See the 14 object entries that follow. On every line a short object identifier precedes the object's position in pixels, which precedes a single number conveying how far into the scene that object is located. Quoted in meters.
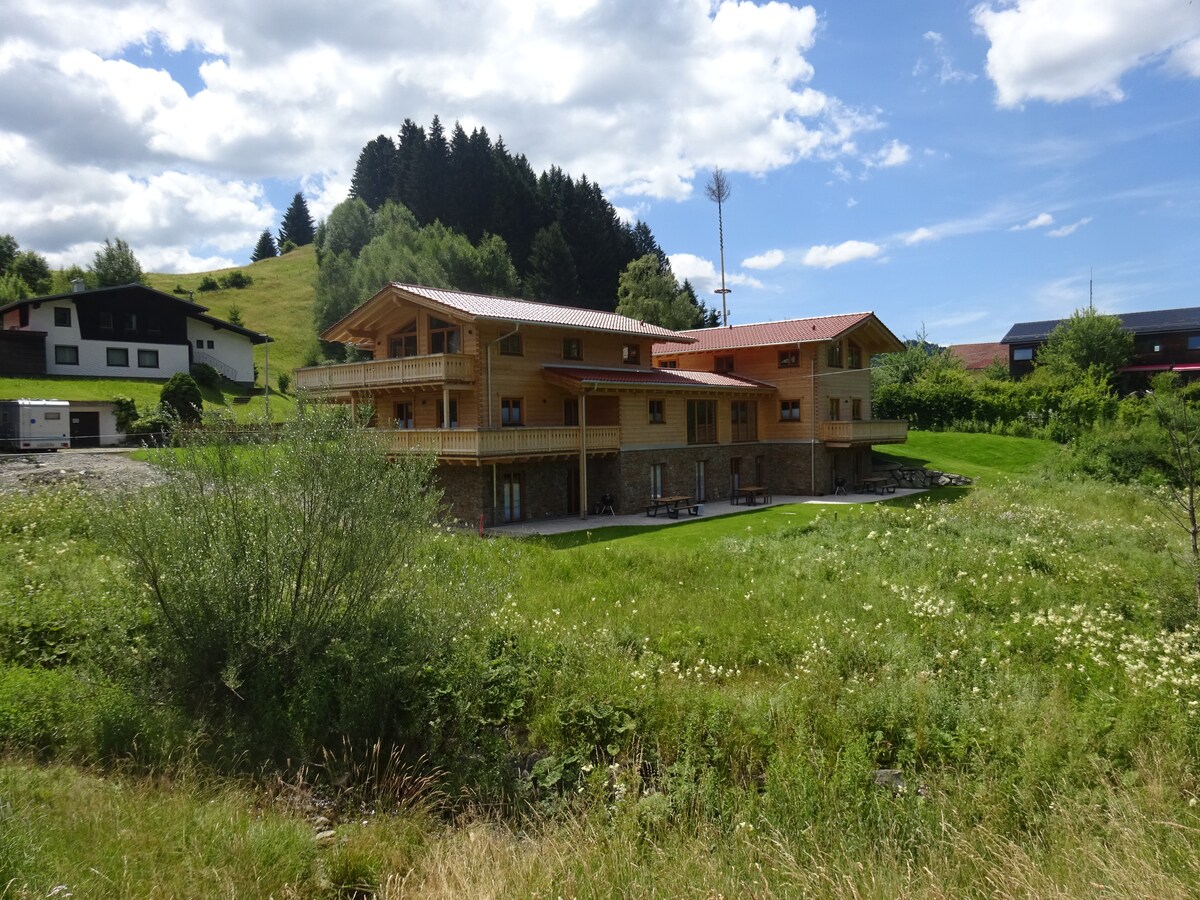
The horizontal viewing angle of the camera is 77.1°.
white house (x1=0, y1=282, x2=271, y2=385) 45.53
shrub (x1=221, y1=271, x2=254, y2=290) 90.94
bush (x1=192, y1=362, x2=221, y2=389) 49.84
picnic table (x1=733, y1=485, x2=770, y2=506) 32.06
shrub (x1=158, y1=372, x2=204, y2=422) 42.62
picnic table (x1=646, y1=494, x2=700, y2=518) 27.56
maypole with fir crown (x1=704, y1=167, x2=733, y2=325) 65.31
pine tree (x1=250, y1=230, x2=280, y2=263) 131.75
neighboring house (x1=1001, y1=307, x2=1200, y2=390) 61.12
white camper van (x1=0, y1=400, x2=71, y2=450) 36.07
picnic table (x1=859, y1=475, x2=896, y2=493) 34.94
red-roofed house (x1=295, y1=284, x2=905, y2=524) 25.98
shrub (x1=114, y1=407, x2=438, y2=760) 9.93
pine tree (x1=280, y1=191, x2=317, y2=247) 131.88
